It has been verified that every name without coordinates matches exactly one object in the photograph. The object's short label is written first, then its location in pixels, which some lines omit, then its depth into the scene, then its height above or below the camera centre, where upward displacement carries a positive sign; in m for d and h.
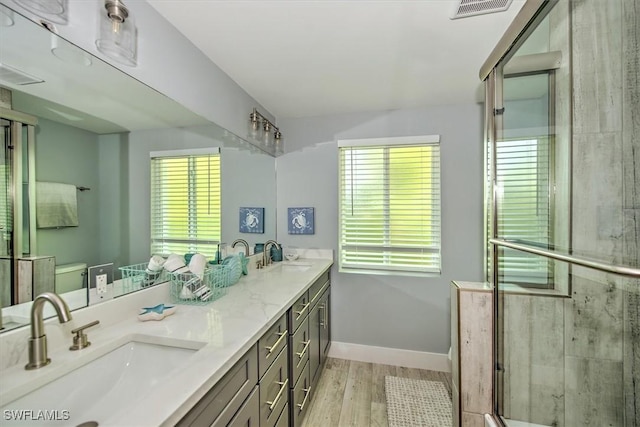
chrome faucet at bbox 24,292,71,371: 0.77 -0.35
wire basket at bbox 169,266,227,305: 1.39 -0.42
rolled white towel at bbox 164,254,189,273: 1.40 -0.29
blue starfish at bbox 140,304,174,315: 1.19 -0.45
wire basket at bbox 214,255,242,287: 1.55 -0.37
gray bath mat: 1.83 -1.46
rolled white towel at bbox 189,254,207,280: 1.41 -0.29
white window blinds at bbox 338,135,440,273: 2.52 +0.06
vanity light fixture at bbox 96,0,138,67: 1.03 +0.73
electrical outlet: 1.10 -0.30
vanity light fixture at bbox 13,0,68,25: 0.83 +0.67
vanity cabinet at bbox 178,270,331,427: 0.84 -0.74
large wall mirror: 0.81 +0.24
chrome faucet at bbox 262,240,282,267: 2.45 -0.39
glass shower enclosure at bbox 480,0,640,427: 1.14 +0.01
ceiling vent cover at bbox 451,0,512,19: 1.23 +0.99
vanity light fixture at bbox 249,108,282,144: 2.24 +0.78
